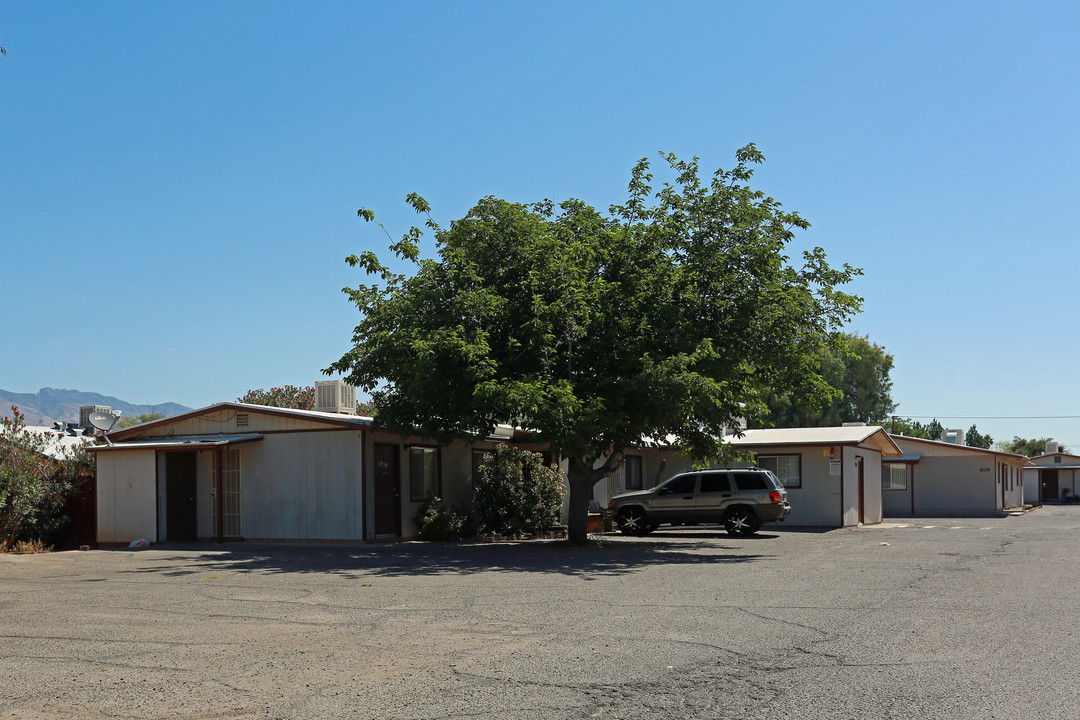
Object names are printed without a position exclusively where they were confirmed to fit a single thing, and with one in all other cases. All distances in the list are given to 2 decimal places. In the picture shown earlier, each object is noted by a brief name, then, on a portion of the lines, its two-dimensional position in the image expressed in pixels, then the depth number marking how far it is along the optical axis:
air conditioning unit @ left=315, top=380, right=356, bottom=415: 27.02
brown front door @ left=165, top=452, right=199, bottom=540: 24.19
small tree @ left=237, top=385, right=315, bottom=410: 53.03
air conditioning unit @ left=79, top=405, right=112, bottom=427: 25.84
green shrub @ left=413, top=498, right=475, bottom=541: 23.95
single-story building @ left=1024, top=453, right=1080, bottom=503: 72.94
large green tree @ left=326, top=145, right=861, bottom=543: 19.45
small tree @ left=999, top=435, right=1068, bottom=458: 119.75
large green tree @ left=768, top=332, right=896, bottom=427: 67.06
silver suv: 27.09
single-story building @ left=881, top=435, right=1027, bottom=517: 46.38
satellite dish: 24.60
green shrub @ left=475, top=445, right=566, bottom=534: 25.17
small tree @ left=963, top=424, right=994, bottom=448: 107.49
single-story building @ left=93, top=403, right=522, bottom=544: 23.02
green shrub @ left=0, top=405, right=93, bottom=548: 22.09
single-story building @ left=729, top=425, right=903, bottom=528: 32.28
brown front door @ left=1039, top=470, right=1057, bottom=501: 78.19
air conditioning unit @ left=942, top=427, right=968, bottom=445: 55.06
